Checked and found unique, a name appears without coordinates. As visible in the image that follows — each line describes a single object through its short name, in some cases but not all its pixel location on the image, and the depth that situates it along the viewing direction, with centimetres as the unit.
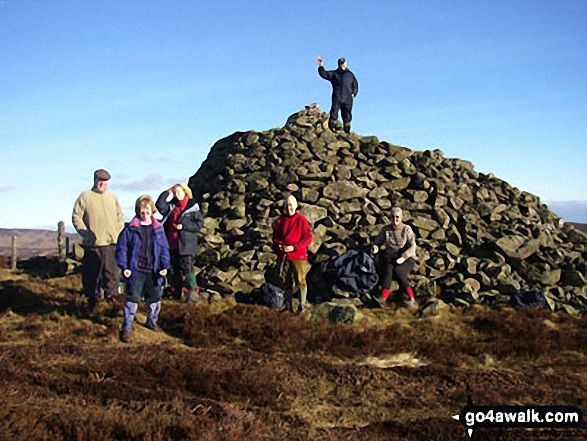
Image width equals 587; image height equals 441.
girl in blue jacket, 944
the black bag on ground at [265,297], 1241
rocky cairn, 1405
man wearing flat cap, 1129
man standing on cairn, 1873
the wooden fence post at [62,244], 2105
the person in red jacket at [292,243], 1152
